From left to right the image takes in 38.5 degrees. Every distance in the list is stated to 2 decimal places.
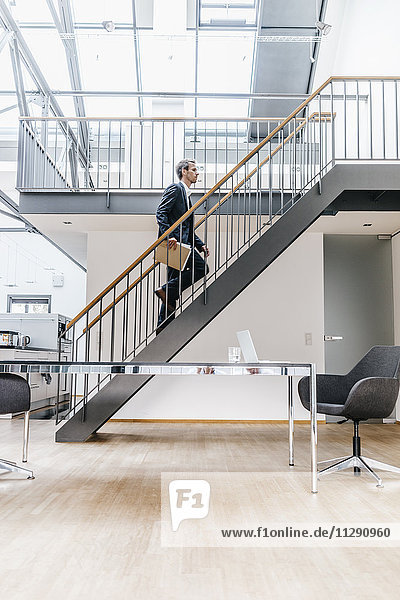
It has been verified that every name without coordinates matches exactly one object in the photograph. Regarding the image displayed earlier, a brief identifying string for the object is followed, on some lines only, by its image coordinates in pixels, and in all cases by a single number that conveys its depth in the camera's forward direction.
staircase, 5.00
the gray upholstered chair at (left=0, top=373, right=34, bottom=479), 3.58
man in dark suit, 5.24
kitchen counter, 7.43
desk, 3.35
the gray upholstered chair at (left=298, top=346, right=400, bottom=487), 3.74
